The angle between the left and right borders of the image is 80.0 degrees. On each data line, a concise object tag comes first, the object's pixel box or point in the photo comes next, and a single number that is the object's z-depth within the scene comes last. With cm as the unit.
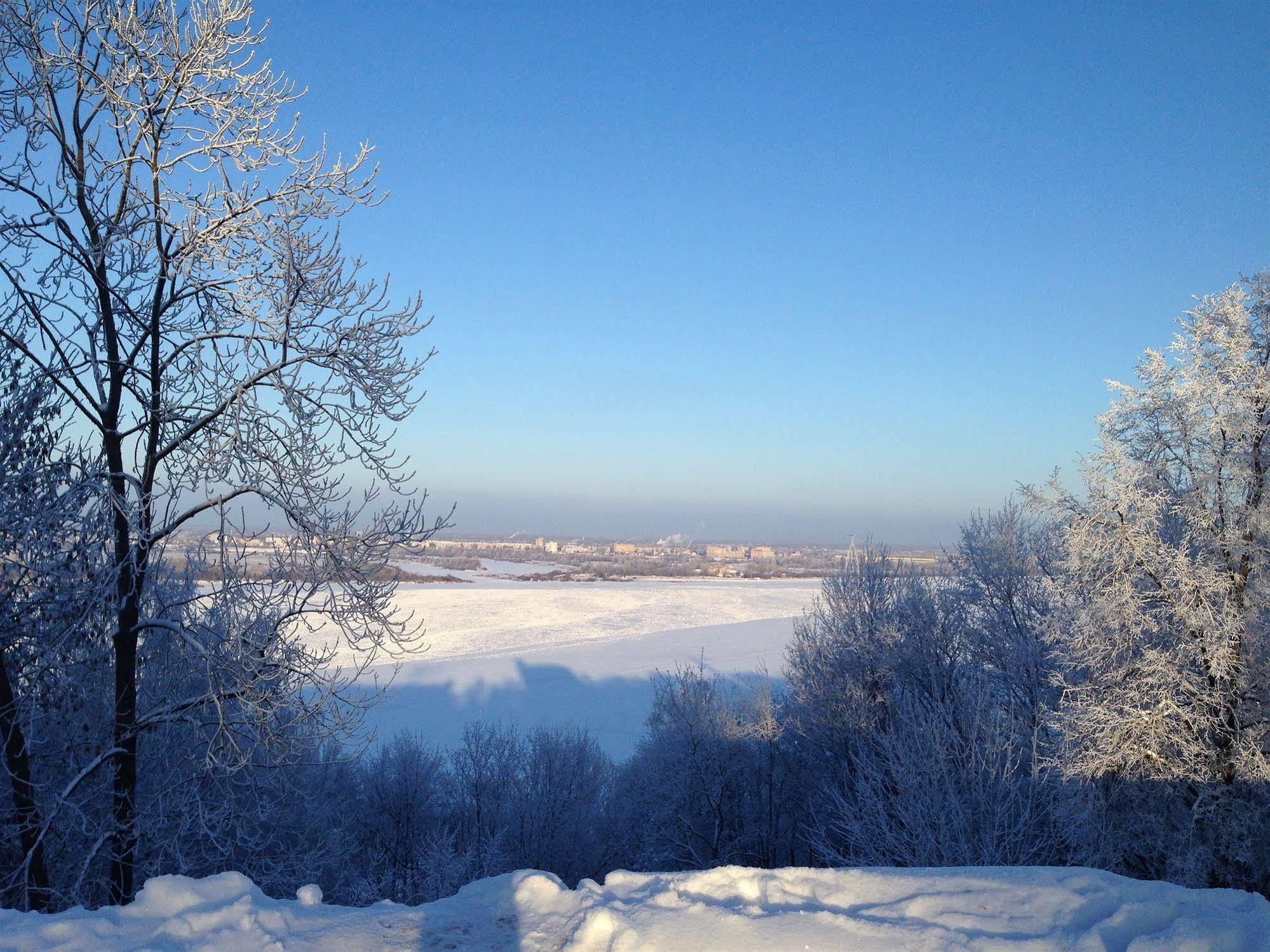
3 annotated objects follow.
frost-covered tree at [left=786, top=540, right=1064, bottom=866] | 1325
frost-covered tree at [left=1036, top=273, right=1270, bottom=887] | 988
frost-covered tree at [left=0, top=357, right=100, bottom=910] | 523
